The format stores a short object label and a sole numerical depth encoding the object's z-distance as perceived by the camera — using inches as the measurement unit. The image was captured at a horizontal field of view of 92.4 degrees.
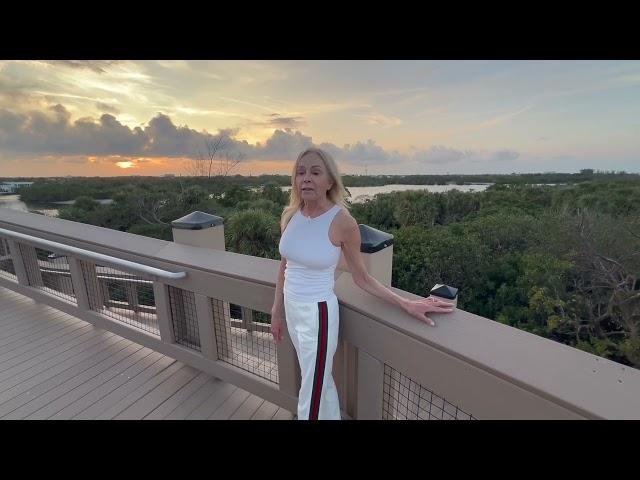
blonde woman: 54.8
